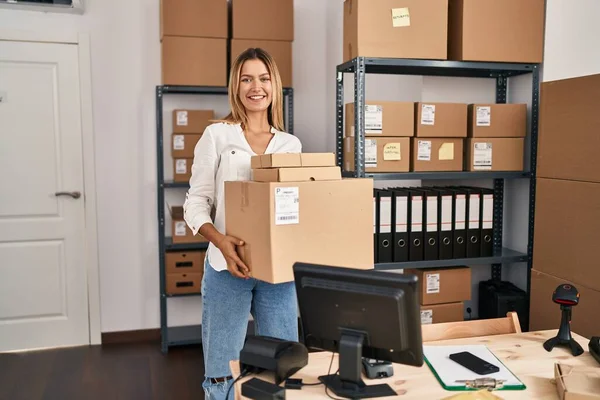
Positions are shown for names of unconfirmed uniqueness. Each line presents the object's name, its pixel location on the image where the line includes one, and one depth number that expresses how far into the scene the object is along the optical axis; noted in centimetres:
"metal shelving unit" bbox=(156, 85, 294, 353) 356
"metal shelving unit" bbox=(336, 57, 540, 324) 254
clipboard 132
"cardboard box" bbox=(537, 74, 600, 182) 214
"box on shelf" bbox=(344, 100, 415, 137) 258
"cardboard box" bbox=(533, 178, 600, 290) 215
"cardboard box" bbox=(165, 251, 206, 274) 357
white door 363
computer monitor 115
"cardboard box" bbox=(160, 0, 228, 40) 333
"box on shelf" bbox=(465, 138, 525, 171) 274
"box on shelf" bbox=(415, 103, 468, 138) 266
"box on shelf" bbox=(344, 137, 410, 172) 261
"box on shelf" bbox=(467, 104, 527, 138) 272
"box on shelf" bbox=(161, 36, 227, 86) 338
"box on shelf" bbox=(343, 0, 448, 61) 252
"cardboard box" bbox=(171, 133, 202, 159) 352
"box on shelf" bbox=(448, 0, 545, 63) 263
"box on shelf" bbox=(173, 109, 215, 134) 352
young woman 188
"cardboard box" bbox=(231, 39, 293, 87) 346
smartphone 140
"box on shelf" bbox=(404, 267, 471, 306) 276
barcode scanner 155
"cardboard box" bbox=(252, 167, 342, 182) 162
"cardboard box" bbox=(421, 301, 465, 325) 275
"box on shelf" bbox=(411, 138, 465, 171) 268
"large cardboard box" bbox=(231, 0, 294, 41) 343
